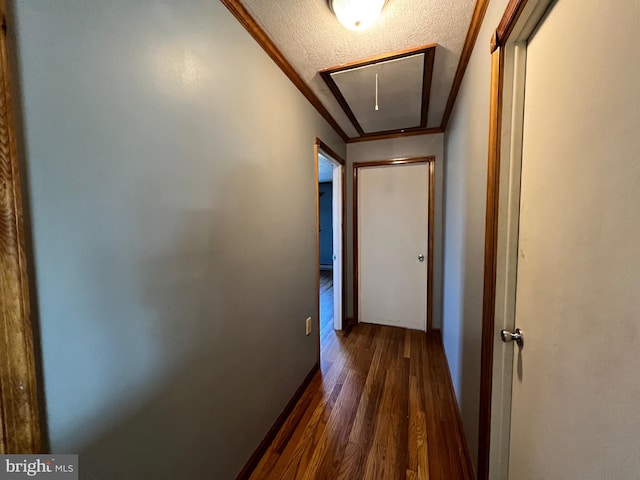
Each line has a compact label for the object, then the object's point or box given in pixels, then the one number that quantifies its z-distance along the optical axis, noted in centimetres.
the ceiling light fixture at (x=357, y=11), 113
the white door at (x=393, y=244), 287
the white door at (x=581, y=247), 46
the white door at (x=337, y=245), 292
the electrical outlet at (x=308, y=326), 202
